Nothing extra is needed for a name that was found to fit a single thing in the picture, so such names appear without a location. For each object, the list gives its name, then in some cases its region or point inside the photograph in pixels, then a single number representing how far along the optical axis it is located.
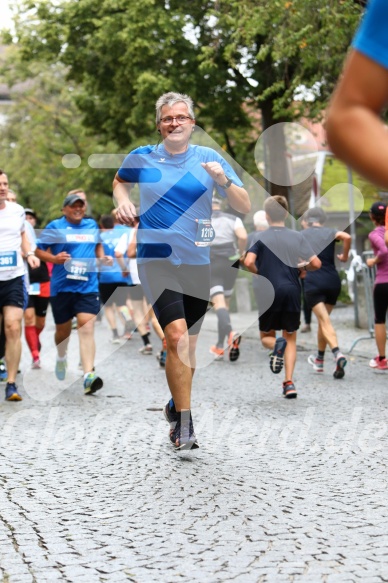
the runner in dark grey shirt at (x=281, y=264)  9.52
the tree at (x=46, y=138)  37.54
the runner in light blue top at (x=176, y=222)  6.24
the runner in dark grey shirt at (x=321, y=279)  11.06
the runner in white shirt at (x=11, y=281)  9.30
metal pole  15.28
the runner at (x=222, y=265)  12.77
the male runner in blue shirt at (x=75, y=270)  9.95
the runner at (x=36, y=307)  12.37
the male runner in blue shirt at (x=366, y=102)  1.89
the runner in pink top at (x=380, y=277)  10.87
